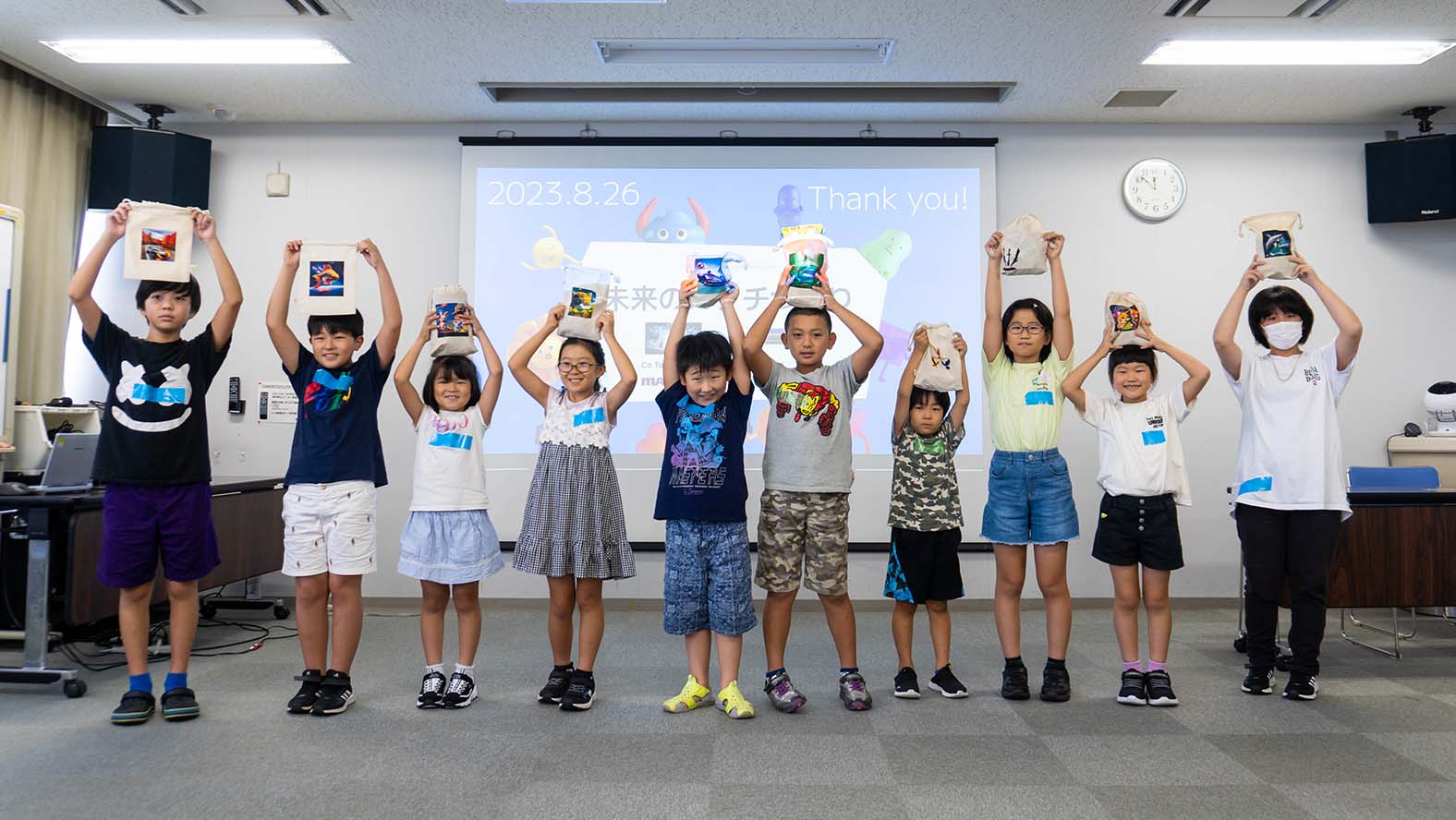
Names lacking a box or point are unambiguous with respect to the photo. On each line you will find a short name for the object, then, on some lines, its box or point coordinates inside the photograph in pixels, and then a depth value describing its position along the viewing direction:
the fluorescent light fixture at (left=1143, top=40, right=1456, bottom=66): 4.27
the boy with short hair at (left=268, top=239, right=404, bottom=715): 2.90
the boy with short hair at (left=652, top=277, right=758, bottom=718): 2.87
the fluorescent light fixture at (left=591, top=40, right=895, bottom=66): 4.34
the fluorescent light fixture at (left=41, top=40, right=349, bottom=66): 4.30
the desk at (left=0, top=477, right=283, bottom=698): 3.16
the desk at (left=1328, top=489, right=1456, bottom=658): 3.64
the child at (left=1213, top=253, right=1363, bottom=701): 3.05
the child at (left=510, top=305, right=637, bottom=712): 2.96
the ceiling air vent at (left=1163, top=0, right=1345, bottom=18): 3.85
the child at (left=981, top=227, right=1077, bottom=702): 3.06
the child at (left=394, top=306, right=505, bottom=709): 2.97
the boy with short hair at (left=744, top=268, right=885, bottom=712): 2.93
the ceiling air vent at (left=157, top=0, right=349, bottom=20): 3.88
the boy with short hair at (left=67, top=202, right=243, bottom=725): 2.81
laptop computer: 3.48
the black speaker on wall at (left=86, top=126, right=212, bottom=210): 4.88
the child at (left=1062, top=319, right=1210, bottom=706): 3.01
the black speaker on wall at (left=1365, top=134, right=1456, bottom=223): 4.93
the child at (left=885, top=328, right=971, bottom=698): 3.05
